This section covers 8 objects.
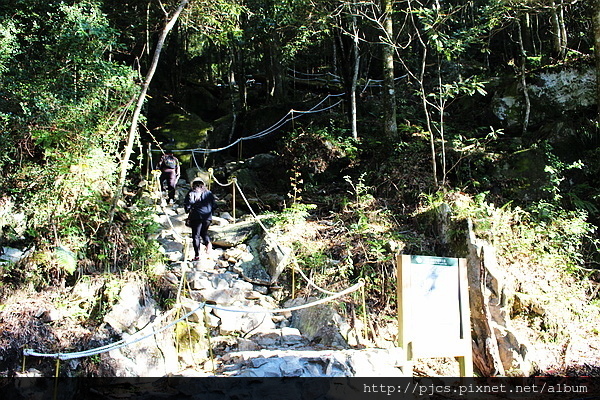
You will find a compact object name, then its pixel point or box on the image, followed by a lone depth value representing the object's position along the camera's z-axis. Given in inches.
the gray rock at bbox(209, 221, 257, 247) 355.3
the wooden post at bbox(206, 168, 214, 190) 416.5
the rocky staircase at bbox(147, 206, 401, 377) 206.1
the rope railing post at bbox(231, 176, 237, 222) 394.6
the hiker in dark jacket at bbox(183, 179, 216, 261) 320.5
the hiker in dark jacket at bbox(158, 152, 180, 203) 411.8
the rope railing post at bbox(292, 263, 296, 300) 294.4
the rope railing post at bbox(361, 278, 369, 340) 247.4
